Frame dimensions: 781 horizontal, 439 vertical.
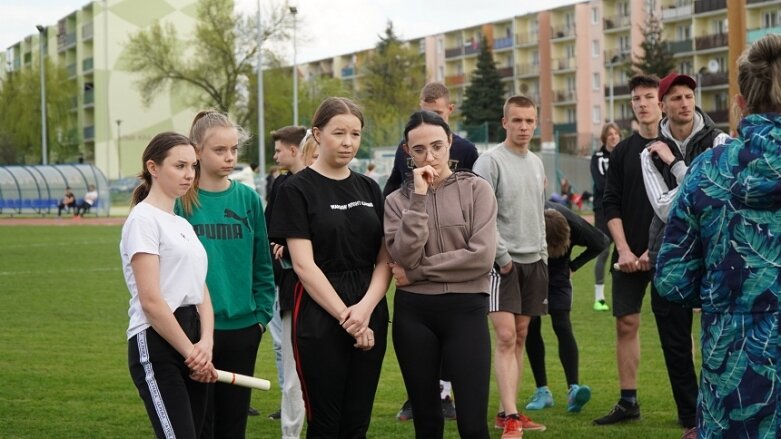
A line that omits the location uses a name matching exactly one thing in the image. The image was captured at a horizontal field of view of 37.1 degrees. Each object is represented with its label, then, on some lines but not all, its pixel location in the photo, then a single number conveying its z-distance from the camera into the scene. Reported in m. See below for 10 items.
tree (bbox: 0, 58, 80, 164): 93.19
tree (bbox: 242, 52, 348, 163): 85.81
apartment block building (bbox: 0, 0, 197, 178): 96.75
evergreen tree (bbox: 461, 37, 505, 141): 96.75
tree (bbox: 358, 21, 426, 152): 82.75
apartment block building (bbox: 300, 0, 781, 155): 89.50
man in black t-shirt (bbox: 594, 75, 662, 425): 7.91
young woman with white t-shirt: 5.05
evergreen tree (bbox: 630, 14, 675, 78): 78.44
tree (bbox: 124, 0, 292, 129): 82.75
